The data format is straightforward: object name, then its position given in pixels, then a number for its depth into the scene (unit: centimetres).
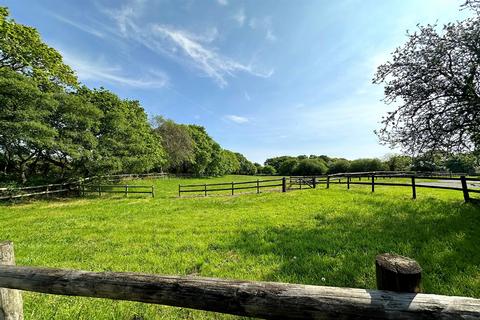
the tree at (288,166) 9598
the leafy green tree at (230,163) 7106
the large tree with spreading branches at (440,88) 867
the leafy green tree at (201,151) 5600
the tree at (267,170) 11840
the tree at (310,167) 8006
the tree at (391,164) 4735
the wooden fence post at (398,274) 155
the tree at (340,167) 6771
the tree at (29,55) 1777
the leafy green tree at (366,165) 5377
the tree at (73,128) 1814
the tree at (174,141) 4769
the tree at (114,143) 2036
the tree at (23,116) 1526
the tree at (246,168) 11951
